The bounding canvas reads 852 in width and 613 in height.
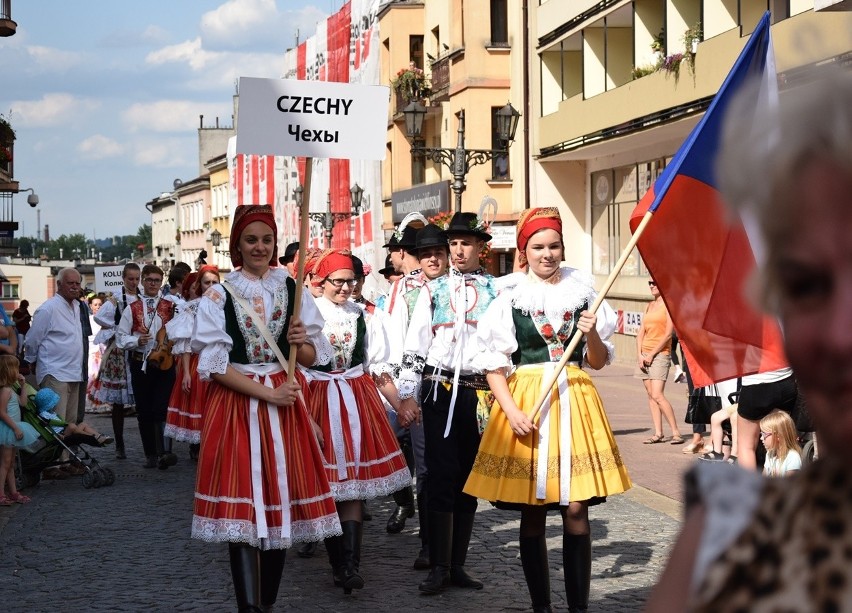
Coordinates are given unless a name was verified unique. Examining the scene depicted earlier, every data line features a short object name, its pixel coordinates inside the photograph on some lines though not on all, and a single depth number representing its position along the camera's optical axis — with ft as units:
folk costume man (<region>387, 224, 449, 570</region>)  27.63
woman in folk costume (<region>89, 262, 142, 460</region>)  49.21
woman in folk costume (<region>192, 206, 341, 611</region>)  20.74
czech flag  16.16
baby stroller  40.55
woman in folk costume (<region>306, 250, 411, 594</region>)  27.02
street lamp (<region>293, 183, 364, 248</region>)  112.88
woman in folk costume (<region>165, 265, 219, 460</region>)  39.88
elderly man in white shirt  46.52
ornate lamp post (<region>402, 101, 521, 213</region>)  68.95
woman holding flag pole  21.13
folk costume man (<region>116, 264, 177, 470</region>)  46.34
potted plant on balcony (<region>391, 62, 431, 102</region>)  134.82
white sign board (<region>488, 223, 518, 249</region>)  88.83
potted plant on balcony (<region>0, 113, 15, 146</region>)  93.61
